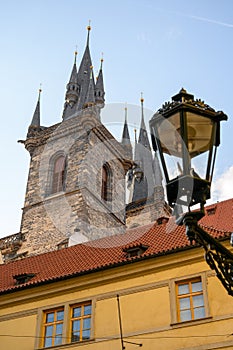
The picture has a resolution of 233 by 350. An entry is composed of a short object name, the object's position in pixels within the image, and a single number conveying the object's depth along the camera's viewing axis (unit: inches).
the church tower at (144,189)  1598.2
